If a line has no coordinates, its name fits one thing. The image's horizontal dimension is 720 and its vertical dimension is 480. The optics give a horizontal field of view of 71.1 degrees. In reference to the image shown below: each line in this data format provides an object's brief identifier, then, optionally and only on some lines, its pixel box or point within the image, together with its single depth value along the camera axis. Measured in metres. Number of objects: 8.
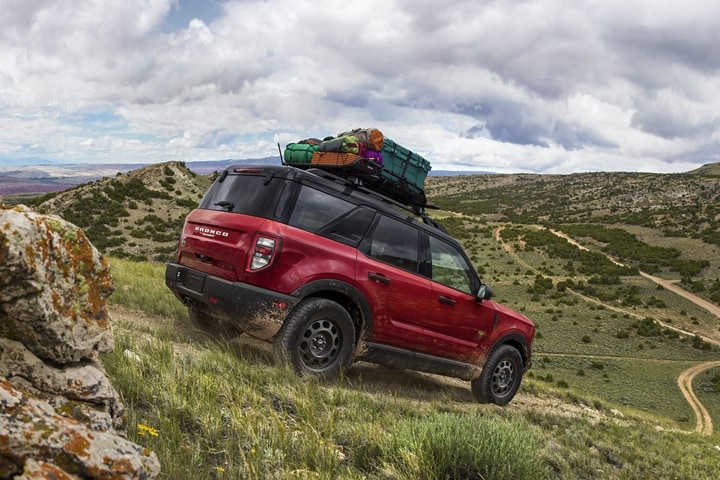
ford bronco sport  4.82
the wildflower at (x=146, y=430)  2.82
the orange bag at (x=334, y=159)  5.98
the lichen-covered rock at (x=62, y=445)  1.78
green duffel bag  6.68
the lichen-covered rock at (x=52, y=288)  2.41
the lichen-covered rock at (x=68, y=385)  2.45
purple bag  6.44
